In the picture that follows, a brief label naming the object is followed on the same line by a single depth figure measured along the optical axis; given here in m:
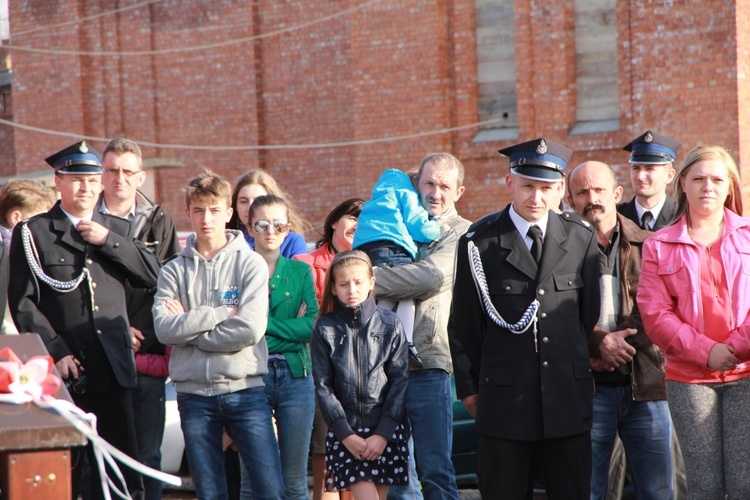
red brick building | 26.25
